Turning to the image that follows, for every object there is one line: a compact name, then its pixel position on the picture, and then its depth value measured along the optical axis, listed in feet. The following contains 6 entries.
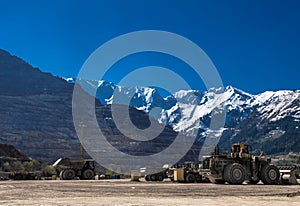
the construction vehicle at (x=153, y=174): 179.01
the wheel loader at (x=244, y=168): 126.41
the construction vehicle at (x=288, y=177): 130.23
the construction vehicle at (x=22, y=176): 212.43
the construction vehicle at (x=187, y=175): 147.95
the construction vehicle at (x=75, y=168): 197.57
